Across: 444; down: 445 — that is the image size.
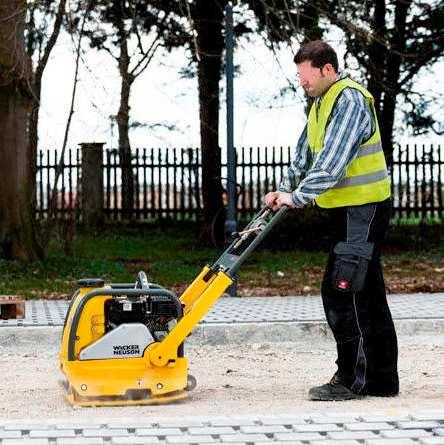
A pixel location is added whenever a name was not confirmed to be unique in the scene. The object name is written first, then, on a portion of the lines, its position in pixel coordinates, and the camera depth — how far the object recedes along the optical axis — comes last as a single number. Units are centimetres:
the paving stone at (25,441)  864
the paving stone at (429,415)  956
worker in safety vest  1157
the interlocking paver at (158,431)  904
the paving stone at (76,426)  923
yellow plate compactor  1150
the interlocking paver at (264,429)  912
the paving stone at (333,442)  867
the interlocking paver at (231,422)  939
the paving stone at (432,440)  862
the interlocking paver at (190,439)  874
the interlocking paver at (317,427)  913
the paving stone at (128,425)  931
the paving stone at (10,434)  891
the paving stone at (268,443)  867
